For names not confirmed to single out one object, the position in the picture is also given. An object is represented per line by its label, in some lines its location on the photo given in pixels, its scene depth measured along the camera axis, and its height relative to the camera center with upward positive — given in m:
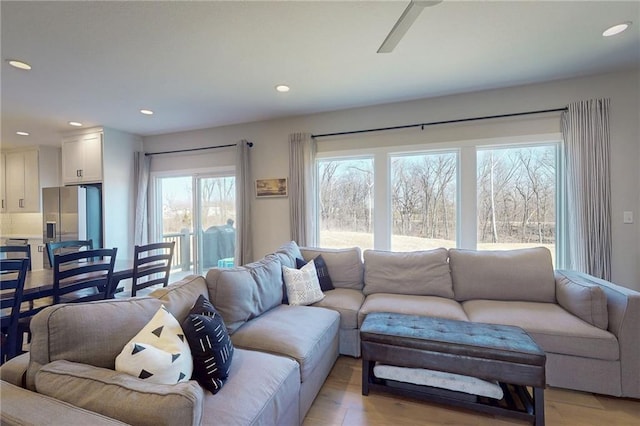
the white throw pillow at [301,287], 2.52 -0.68
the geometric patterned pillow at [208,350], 1.26 -0.64
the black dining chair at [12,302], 1.78 -0.55
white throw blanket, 1.74 -1.11
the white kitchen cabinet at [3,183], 5.44 +0.69
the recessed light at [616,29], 2.00 +1.32
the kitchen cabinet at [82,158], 4.29 +0.92
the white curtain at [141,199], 4.54 +0.28
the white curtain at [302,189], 3.71 +0.32
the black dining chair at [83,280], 2.01 -0.51
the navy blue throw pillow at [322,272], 2.91 -0.63
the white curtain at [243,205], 3.99 +0.13
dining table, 1.97 -0.51
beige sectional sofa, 0.99 -0.70
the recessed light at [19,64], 2.33 +1.31
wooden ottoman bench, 1.63 -0.91
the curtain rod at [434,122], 2.93 +1.04
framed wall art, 3.93 +0.38
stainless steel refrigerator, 4.07 +0.05
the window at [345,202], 3.66 +0.14
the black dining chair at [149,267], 2.52 -0.50
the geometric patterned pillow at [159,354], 1.11 -0.58
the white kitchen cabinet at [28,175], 5.22 +0.81
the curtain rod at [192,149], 4.13 +1.05
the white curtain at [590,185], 2.69 +0.24
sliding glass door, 4.40 -0.06
